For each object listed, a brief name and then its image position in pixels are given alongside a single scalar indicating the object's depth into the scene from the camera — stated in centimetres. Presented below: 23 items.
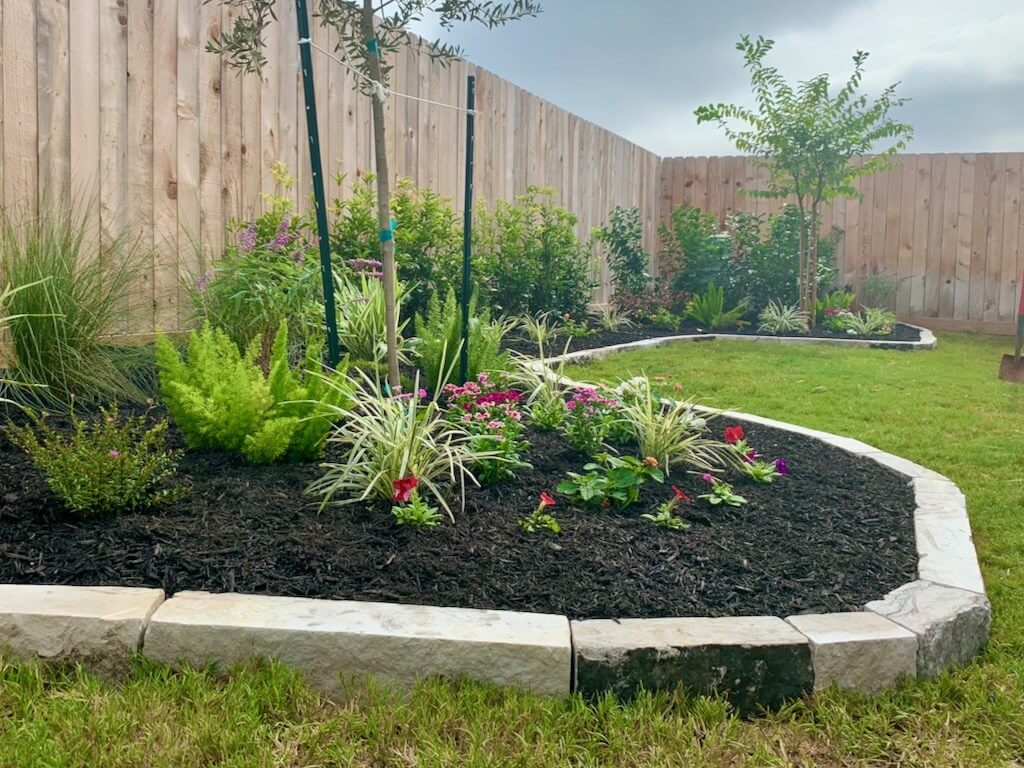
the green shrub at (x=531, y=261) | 667
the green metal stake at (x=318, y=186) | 295
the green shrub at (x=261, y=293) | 376
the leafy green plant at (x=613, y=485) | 270
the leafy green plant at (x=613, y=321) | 784
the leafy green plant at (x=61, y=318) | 321
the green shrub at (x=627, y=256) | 895
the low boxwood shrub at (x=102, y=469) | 237
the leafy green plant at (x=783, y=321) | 855
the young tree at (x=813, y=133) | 862
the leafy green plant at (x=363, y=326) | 440
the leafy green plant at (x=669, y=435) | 310
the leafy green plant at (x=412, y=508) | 240
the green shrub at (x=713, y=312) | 877
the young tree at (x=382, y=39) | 285
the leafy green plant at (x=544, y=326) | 607
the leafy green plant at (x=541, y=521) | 246
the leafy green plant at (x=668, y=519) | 257
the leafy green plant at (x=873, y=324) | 855
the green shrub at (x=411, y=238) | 520
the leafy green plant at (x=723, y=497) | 278
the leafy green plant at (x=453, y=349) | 378
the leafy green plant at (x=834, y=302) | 931
